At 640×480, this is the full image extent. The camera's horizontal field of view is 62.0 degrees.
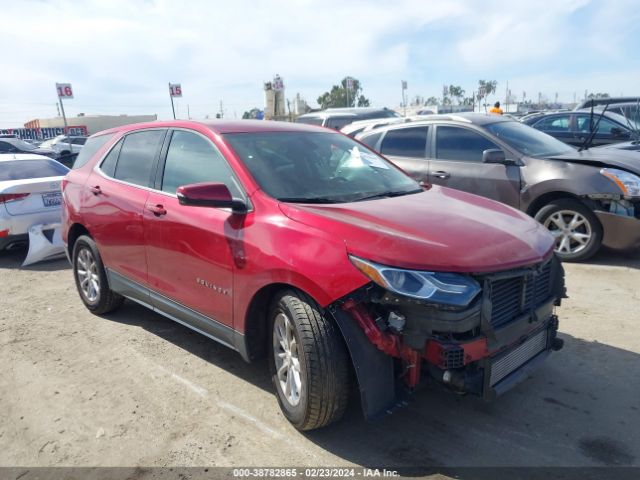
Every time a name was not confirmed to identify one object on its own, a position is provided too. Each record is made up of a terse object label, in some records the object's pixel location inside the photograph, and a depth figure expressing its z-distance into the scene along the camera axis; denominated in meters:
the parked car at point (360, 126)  9.13
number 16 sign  18.17
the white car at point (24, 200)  6.98
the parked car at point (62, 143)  25.84
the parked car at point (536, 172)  5.74
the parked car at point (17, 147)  18.02
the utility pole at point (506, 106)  50.59
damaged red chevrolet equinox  2.62
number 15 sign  21.03
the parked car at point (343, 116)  14.84
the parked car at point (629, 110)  9.57
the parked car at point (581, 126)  9.77
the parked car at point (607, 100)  7.81
